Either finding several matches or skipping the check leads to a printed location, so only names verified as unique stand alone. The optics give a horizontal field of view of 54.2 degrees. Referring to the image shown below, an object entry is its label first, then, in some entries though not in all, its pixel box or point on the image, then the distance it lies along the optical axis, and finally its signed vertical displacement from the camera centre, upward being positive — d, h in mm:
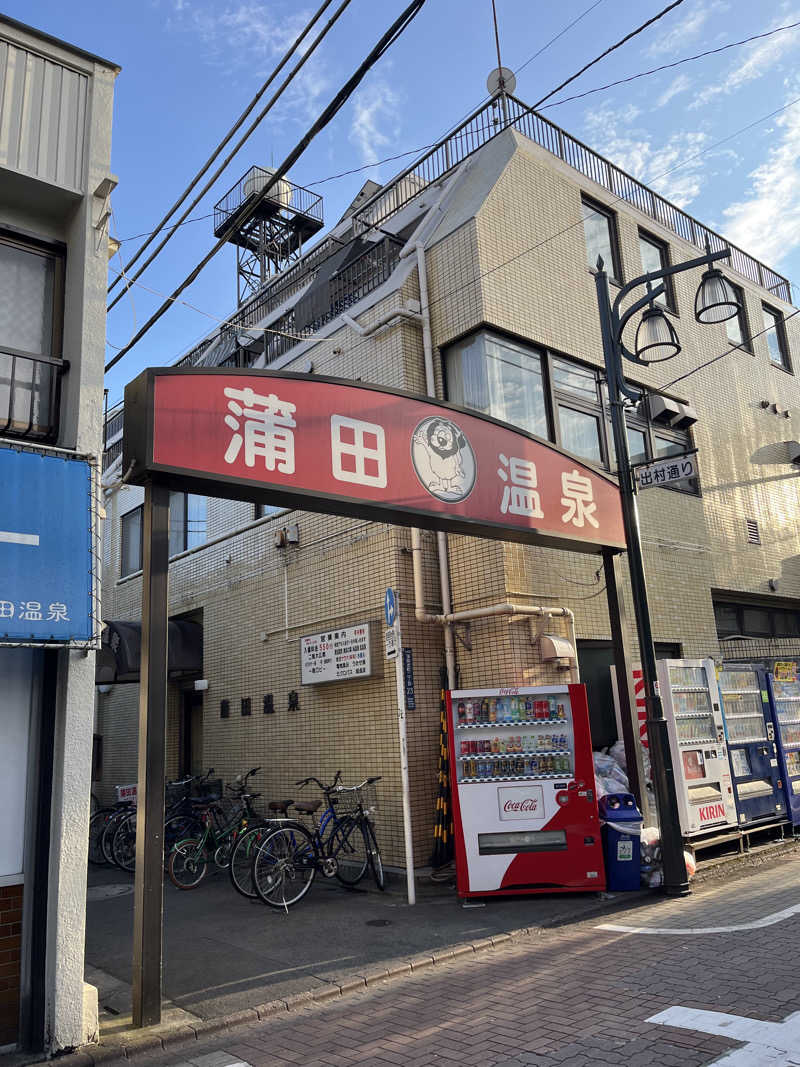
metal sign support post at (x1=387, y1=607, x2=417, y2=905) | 8328 -495
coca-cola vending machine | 8219 -772
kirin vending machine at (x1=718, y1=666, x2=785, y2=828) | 10305 -550
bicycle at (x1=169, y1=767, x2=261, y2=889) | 10266 -1421
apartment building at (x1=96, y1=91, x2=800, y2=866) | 10820 +4000
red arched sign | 6258 +2507
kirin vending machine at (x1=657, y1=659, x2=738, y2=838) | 9312 -450
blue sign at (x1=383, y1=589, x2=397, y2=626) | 8570 +1280
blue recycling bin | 8391 -1428
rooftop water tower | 23828 +15462
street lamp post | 8320 +2713
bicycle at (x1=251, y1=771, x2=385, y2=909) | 8688 -1392
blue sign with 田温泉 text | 5207 +1334
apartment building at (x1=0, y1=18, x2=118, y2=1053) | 5148 +1669
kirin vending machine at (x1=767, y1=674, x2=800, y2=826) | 11039 -423
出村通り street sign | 9039 +2727
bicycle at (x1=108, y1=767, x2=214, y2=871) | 11492 -1301
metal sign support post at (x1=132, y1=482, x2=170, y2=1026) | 5324 -160
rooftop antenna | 12469 +10017
